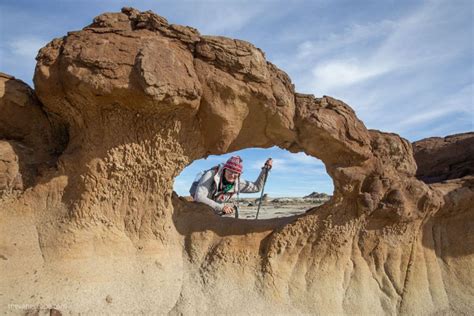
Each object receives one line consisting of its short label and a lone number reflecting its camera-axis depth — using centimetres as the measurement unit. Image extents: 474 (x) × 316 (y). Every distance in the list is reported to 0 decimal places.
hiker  499
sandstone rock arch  283
